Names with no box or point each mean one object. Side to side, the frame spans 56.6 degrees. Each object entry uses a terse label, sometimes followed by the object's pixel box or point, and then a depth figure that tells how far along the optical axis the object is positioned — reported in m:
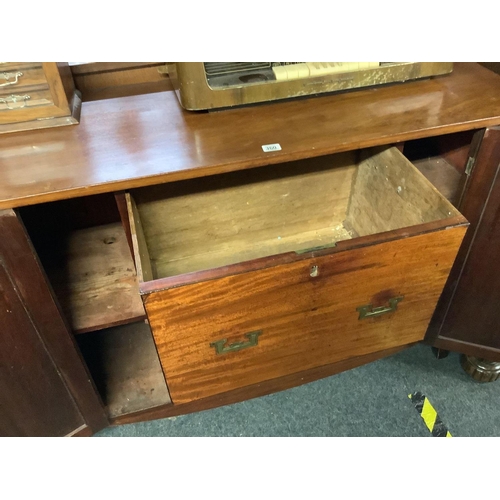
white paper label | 0.65
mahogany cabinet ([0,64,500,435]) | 0.60
